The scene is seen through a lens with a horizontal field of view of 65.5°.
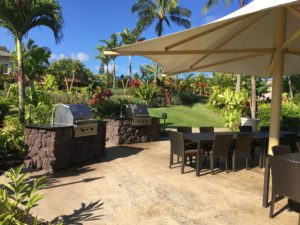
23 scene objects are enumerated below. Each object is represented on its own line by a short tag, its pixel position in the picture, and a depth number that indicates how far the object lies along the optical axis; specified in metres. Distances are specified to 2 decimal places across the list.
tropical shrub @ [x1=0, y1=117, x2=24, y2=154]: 5.80
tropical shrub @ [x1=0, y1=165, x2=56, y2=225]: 2.33
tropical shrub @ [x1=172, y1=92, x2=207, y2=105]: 18.18
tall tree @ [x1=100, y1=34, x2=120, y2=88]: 31.31
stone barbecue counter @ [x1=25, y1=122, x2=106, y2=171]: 4.85
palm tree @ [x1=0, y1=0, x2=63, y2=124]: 6.87
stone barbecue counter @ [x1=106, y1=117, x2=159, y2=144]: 7.74
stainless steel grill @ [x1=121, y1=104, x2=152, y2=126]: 7.84
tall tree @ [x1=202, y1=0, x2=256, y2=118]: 11.31
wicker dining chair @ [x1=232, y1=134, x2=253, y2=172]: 4.98
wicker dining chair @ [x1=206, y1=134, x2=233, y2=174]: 4.72
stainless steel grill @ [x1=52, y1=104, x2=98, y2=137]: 5.22
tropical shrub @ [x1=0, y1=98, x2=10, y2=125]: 8.16
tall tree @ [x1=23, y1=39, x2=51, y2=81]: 22.62
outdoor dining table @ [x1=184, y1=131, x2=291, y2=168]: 5.05
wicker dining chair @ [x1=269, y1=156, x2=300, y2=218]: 2.73
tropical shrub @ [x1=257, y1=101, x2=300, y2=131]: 9.52
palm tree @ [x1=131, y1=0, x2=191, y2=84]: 21.04
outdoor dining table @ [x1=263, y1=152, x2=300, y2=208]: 3.41
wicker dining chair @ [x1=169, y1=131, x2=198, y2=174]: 4.82
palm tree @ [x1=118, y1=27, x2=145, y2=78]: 29.90
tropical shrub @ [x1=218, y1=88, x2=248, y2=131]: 10.96
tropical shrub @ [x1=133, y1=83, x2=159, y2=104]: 16.28
